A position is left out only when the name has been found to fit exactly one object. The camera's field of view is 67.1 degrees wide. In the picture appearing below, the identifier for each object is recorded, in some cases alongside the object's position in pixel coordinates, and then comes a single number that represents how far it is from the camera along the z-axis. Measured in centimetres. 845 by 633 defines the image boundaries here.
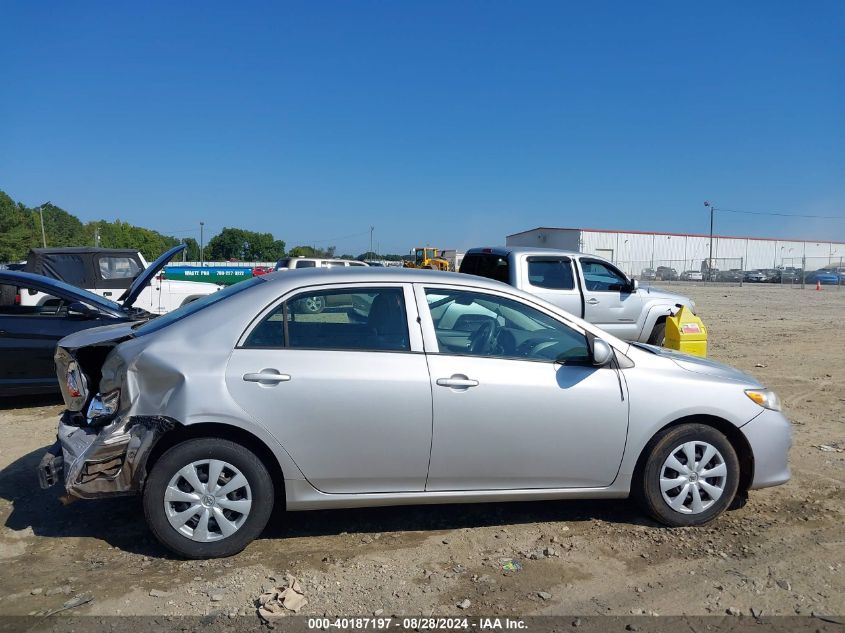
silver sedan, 361
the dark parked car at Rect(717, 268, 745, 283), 4485
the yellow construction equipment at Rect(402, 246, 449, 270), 4763
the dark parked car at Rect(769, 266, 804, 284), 4553
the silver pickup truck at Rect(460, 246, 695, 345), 957
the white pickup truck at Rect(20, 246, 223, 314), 1162
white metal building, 5941
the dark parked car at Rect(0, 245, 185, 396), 666
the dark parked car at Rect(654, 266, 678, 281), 4712
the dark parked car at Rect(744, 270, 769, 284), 4884
